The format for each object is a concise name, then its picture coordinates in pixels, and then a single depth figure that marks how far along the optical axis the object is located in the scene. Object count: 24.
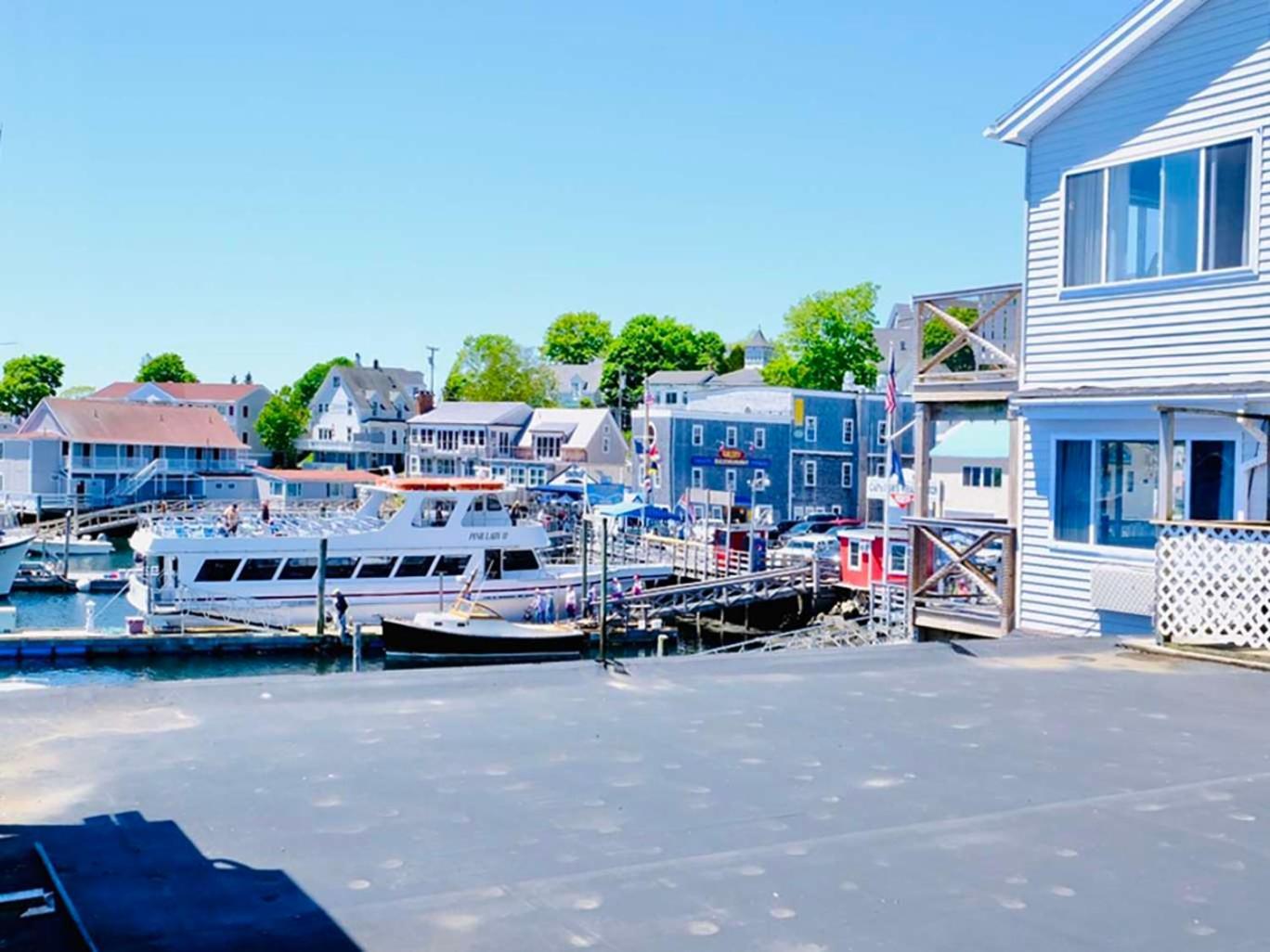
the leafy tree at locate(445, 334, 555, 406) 101.50
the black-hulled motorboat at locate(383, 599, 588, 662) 30.94
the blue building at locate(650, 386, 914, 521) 63.22
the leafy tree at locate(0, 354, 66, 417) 116.75
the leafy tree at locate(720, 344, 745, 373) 127.75
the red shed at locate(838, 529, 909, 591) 33.91
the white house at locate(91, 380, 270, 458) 108.06
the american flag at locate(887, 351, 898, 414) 29.69
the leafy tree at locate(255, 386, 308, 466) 105.94
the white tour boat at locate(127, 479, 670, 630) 33.78
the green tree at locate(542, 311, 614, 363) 126.81
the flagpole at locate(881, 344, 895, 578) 26.64
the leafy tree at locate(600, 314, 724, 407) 112.81
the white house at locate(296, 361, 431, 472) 100.69
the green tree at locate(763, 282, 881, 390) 93.12
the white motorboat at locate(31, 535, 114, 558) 56.75
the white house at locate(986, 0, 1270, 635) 12.33
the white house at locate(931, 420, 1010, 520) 52.72
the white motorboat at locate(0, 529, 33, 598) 43.78
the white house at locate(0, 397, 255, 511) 73.12
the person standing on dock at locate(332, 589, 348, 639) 32.59
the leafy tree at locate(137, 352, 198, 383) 126.25
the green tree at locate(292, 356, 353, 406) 123.31
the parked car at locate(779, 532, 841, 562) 42.84
